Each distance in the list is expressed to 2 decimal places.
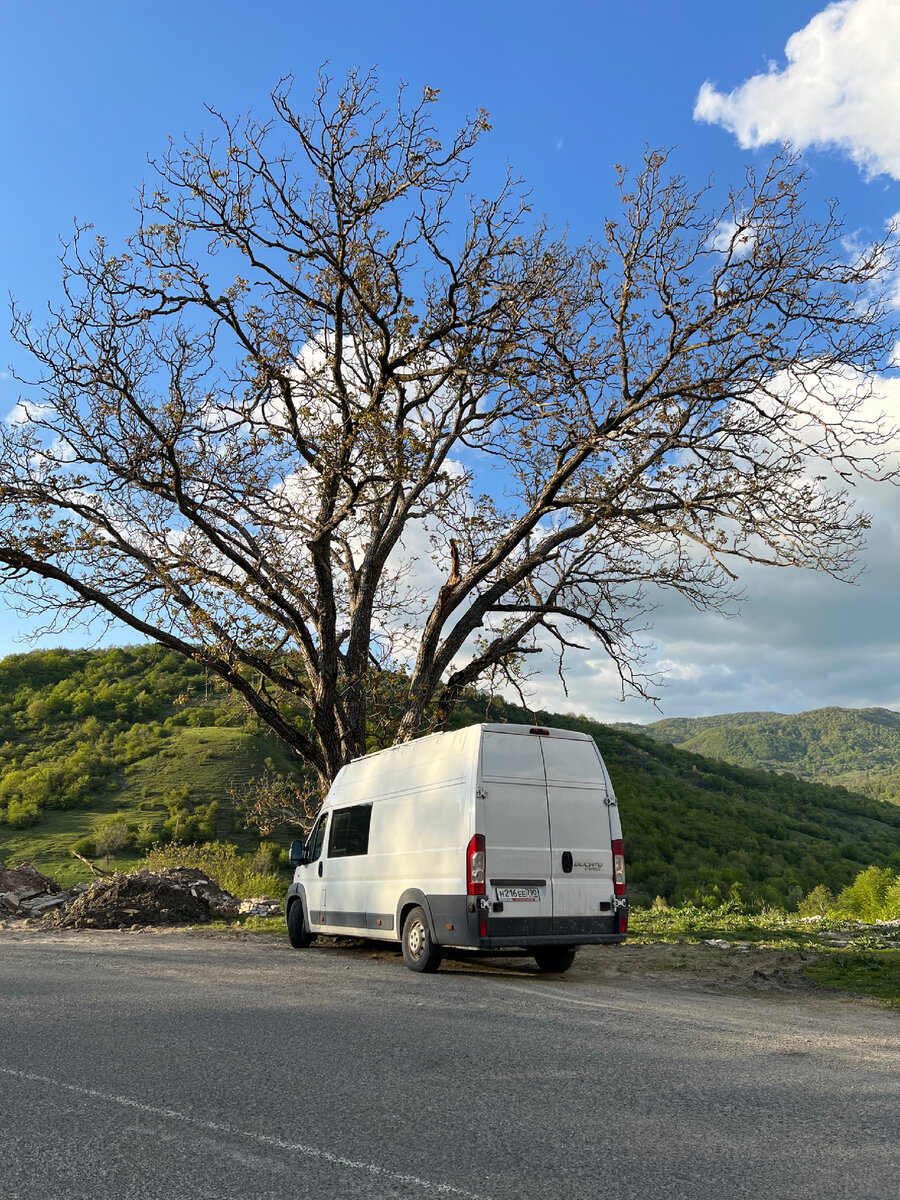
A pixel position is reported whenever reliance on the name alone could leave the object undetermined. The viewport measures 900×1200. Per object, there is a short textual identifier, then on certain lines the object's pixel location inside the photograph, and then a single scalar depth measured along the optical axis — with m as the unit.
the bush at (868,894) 19.13
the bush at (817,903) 25.47
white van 9.71
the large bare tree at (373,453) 15.20
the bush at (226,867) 26.09
